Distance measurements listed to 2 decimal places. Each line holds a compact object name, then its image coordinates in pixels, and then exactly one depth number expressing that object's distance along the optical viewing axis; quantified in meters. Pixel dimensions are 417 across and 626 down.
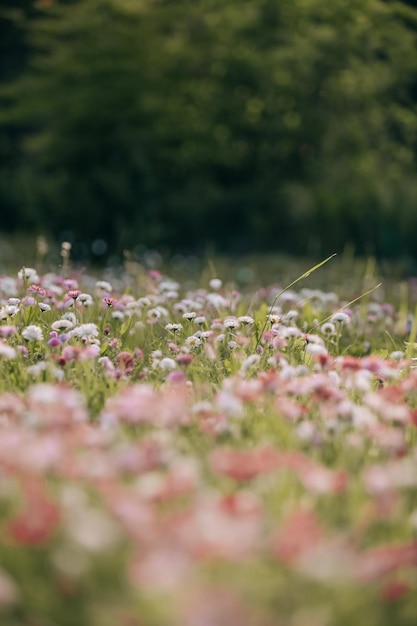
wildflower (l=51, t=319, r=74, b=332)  6.88
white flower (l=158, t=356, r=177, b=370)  6.28
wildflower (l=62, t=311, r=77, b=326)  7.33
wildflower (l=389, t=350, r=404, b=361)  7.17
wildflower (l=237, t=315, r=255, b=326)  7.20
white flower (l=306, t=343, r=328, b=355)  5.65
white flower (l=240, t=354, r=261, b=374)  5.94
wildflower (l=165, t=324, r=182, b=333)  7.29
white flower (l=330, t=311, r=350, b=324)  7.11
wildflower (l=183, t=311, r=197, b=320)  7.54
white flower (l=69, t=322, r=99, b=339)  6.70
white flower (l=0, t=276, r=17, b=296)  8.87
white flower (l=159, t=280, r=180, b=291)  9.34
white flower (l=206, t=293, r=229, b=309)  8.50
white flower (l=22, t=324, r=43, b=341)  6.30
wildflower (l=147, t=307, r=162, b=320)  7.99
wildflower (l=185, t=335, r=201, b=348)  7.20
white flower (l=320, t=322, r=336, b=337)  7.61
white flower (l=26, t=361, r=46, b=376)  5.91
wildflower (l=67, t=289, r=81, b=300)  7.61
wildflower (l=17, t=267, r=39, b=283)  8.27
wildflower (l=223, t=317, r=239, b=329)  7.18
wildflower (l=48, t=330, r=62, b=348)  6.46
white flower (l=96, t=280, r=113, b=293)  8.12
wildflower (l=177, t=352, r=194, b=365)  5.91
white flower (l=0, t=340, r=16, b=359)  5.05
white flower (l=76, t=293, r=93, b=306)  7.52
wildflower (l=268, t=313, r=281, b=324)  7.58
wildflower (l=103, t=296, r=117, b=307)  7.89
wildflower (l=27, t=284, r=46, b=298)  8.03
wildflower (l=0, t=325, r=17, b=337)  5.70
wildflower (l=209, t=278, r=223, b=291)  8.70
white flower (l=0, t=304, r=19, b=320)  7.03
